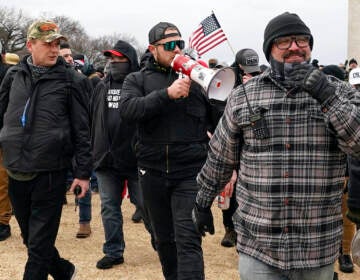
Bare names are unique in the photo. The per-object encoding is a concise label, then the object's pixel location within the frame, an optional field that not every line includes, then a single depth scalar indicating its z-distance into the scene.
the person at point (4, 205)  6.92
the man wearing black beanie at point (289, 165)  2.77
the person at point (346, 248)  5.58
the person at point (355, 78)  5.27
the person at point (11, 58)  7.93
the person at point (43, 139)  4.27
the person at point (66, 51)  8.35
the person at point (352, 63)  14.05
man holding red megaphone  4.10
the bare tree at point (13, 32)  57.31
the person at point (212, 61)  11.68
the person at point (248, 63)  6.01
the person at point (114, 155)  5.76
